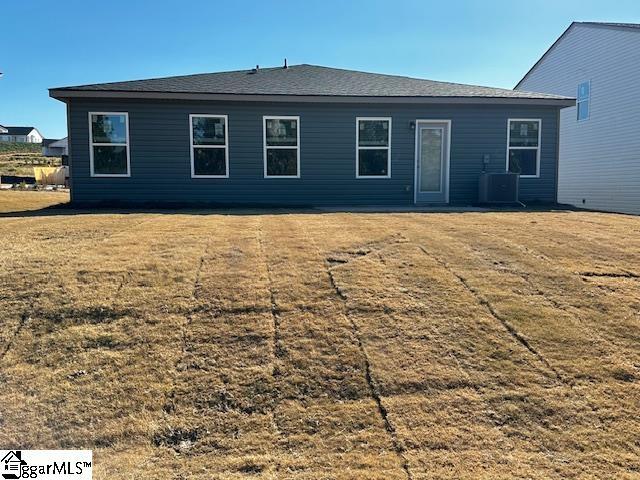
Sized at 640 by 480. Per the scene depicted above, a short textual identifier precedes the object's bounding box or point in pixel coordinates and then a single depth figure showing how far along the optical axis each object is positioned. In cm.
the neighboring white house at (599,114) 1648
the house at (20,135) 9551
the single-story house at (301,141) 1215
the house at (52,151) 5837
